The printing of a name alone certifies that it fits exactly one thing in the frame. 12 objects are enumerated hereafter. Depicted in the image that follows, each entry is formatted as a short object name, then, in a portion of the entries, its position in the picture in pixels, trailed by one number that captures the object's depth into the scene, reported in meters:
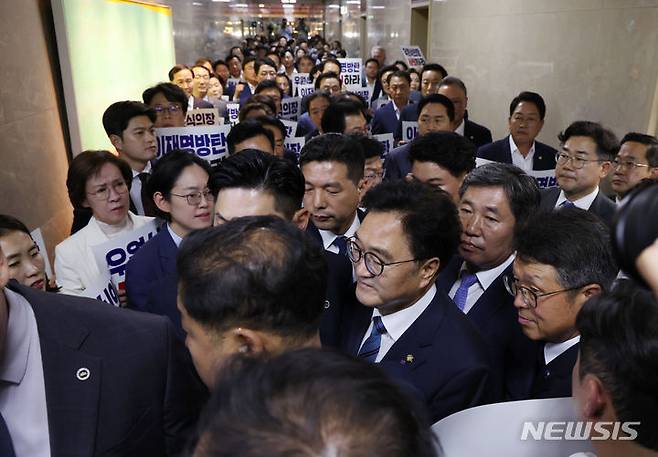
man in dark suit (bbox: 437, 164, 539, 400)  1.86
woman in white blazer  2.32
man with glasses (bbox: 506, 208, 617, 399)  1.50
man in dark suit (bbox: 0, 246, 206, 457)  1.04
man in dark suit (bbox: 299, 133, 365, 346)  2.39
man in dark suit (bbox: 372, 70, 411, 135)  5.54
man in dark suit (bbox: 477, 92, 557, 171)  3.86
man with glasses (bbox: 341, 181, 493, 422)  1.44
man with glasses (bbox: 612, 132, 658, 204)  2.88
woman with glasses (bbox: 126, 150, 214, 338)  2.12
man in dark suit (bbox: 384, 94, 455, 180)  3.72
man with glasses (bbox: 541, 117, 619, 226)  2.86
